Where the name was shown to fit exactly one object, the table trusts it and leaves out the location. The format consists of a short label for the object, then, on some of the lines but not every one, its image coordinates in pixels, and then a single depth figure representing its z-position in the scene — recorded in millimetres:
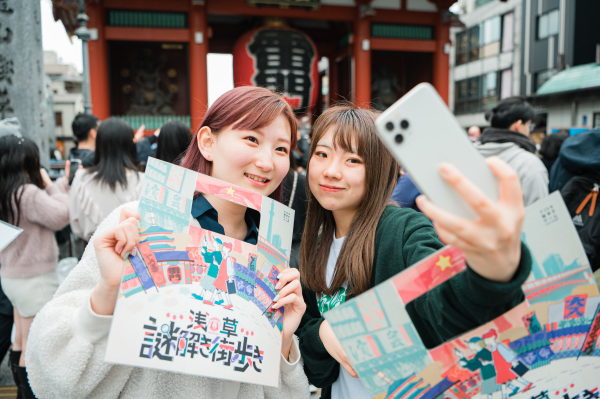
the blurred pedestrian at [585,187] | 2410
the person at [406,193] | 2877
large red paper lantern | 9031
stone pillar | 3139
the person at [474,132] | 7887
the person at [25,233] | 2604
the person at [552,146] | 4164
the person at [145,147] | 4785
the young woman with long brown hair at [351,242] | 1138
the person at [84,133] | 3757
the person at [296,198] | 2535
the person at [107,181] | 2838
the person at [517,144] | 3064
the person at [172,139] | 3146
